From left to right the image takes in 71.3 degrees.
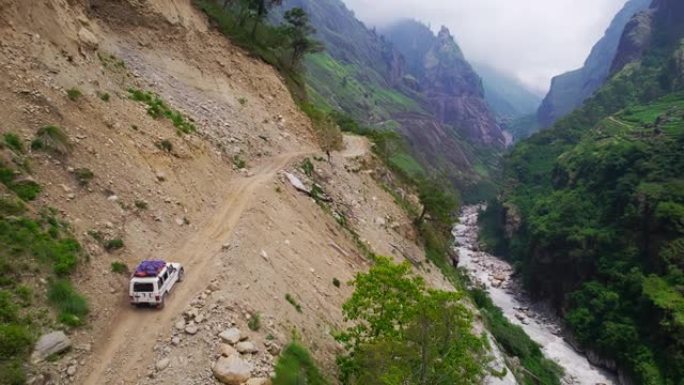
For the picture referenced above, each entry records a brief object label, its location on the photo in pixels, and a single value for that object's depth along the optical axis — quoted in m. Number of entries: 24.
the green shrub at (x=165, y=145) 34.97
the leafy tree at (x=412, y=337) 20.23
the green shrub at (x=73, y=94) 31.17
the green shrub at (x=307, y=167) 45.34
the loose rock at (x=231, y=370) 19.44
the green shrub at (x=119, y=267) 24.39
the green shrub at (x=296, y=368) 20.67
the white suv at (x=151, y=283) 22.59
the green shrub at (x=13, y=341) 17.30
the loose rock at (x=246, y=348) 21.01
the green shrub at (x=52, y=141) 26.72
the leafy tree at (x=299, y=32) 65.81
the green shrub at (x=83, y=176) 27.36
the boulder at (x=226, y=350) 20.42
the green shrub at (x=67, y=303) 20.50
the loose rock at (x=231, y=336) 21.16
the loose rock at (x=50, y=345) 18.50
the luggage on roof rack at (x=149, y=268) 23.28
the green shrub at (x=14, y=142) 25.44
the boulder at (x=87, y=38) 36.88
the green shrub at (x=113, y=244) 25.42
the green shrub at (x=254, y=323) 22.67
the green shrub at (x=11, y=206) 22.33
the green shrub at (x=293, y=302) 27.16
